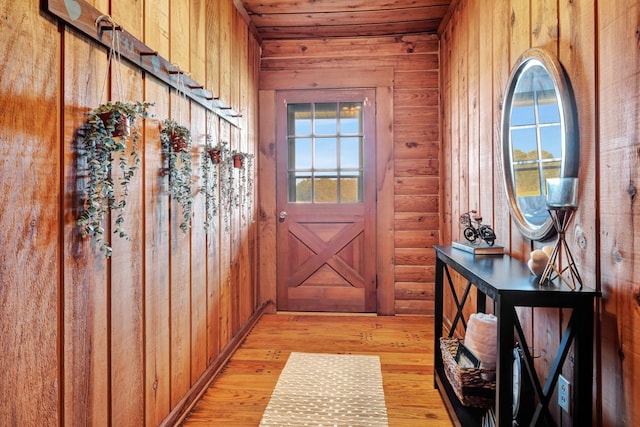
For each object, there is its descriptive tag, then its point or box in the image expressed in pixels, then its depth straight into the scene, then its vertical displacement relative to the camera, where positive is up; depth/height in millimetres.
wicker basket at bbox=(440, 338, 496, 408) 1626 -750
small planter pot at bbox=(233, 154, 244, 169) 2492 +345
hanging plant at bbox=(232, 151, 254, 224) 2864 +196
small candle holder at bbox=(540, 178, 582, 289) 1187 +8
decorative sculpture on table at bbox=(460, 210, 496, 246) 1886 -95
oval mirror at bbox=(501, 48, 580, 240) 1358 +316
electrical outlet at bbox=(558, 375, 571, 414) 1346 -653
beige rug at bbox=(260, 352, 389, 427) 1863 -992
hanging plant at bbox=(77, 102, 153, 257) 1136 +183
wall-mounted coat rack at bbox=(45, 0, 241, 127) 1082 +604
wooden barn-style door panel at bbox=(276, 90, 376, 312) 3545 +107
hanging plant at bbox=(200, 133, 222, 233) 2123 +208
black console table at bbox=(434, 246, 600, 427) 1142 -391
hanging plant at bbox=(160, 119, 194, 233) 1658 +245
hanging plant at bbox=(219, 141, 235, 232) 2463 +194
